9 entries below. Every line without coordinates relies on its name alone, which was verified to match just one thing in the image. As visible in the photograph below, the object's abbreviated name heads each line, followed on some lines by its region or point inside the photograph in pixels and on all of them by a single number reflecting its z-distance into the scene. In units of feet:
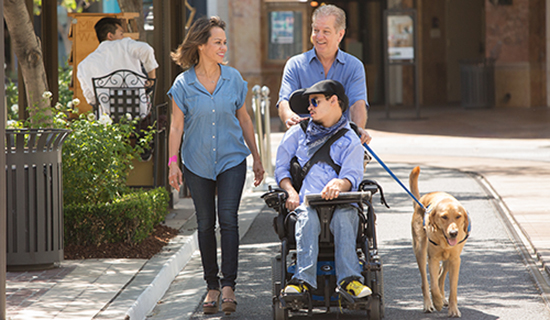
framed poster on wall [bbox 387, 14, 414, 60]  144.34
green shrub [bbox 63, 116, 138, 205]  47.27
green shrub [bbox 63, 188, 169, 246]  46.27
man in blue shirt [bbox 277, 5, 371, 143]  38.98
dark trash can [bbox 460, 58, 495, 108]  157.55
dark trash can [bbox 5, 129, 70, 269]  41.33
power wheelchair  32.94
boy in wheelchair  32.94
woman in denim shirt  37.47
